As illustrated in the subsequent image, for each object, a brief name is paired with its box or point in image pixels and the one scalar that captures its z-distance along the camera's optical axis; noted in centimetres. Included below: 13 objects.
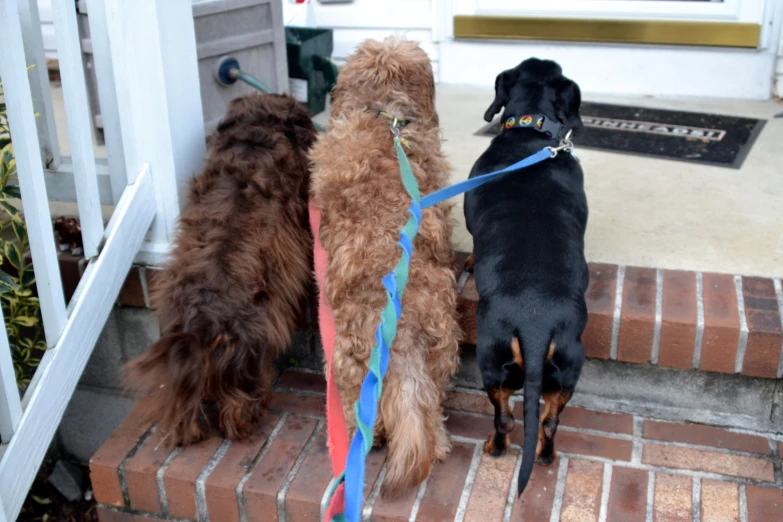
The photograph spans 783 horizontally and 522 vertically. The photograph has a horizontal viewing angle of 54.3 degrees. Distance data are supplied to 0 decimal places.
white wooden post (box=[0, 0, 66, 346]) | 222
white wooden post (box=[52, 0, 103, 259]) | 251
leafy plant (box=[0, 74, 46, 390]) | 258
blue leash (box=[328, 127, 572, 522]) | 171
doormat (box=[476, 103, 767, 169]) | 399
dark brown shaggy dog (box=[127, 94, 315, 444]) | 241
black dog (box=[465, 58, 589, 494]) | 214
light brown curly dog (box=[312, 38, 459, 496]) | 226
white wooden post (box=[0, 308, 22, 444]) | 225
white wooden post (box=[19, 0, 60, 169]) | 275
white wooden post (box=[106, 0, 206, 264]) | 271
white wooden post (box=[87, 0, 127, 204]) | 271
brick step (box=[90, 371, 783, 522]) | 229
